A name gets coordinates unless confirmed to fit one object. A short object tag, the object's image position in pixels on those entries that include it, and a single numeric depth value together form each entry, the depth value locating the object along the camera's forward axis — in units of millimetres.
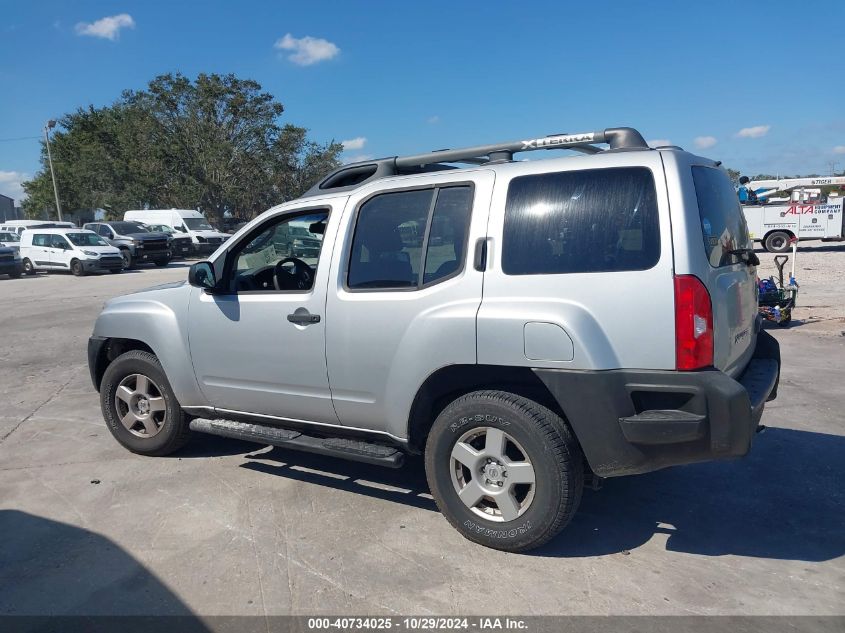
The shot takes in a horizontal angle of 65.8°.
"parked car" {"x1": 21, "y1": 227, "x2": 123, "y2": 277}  23859
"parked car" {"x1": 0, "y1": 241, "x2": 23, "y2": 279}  23594
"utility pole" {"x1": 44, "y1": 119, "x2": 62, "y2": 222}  42531
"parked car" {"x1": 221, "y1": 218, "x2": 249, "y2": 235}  45603
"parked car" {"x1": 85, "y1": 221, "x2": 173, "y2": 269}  26656
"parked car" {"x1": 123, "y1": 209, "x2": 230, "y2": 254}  31031
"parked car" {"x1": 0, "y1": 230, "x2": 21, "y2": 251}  28469
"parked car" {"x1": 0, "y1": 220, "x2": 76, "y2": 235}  30286
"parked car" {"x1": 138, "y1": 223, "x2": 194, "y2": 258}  30266
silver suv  3070
